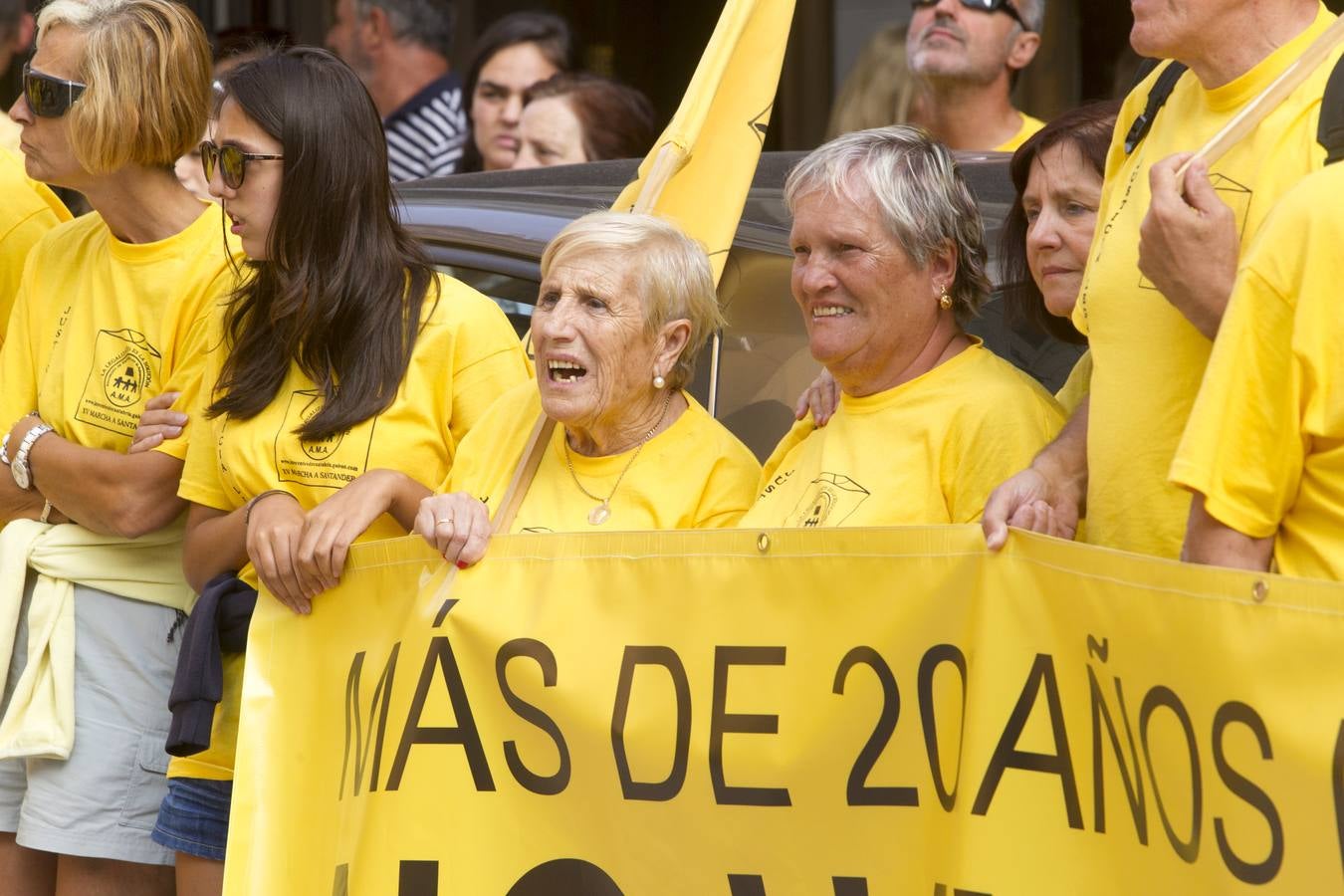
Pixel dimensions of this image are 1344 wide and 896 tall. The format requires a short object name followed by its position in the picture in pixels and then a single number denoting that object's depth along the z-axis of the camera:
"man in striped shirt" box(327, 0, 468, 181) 15.92
